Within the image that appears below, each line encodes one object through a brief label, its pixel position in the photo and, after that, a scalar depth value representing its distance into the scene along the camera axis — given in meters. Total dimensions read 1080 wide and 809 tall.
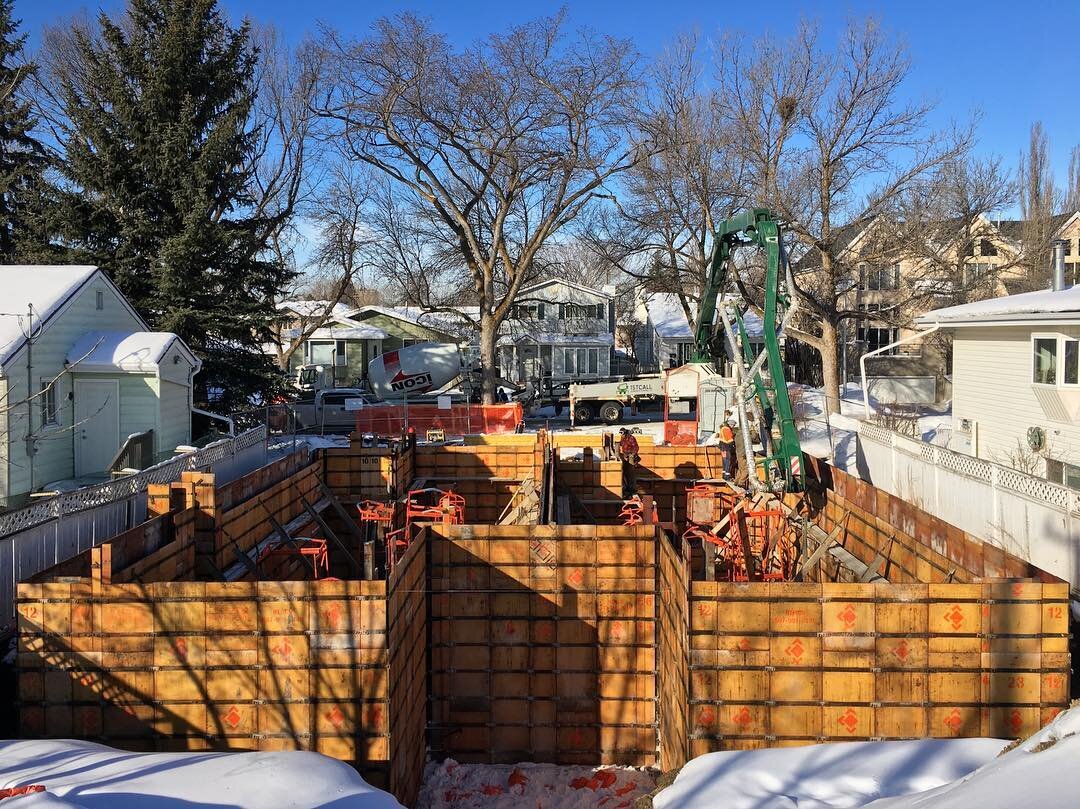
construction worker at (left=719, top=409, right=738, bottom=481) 17.70
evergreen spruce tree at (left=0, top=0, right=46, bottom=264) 25.09
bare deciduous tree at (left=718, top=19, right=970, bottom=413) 30.36
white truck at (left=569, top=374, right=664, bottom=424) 31.83
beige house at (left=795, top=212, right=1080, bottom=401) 33.28
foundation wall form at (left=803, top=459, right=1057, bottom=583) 9.54
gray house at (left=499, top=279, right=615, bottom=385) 43.75
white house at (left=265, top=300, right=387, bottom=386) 46.81
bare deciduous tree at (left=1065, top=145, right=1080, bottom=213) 52.28
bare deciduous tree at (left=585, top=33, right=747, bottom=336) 32.88
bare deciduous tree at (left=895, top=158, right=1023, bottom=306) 32.00
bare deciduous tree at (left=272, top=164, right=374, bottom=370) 38.62
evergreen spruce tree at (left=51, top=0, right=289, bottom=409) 24.55
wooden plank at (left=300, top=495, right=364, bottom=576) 14.00
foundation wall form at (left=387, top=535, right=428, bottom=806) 8.43
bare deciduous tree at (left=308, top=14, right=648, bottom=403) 30.22
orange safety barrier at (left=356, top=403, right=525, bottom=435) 28.64
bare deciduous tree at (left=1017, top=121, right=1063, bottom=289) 41.69
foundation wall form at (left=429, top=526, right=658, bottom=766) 10.27
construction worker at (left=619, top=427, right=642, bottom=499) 17.47
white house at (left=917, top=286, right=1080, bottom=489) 15.73
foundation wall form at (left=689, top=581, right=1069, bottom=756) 8.03
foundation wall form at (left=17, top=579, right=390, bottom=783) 8.15
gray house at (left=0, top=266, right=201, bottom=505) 16.55
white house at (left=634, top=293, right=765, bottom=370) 46.25
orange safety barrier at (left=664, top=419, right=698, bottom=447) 26.66
